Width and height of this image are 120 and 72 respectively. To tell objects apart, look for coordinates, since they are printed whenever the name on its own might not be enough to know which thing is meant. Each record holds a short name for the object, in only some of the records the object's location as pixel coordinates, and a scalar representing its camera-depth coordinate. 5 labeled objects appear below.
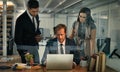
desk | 2.85
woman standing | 4.99
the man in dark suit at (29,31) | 4.46
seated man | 3.73
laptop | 2.78
